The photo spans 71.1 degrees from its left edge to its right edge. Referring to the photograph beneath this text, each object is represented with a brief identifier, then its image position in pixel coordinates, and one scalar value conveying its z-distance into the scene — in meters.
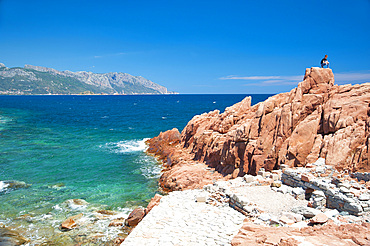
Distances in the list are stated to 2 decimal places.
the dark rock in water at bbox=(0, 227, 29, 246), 18.01
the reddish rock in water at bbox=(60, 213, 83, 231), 19.96
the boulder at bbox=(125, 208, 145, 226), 19.70
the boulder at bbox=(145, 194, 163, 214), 18.96
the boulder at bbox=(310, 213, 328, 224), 12.12
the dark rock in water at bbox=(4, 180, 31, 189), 28.81
